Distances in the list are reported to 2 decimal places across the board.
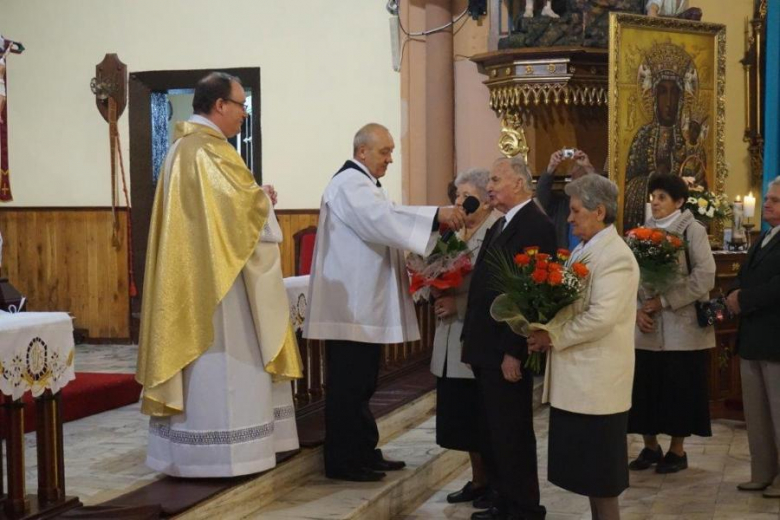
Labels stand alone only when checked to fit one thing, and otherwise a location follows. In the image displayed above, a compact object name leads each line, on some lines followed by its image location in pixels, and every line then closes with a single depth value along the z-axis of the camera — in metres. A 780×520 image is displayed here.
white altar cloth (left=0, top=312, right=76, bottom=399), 3.65
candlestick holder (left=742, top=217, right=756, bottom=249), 7.71
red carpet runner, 6.13
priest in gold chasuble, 4.20
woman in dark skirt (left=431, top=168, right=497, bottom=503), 4.76
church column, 8.55
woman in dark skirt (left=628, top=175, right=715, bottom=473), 5.52
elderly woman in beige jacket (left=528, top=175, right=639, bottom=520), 3.95
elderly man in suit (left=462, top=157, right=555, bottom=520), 4.36
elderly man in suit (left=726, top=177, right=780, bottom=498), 4.99
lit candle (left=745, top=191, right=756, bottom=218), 7.51
